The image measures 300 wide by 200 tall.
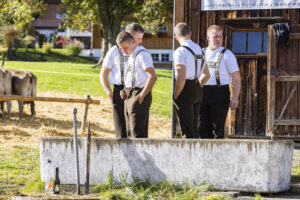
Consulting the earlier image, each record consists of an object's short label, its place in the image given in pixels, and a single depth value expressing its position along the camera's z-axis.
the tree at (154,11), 30.88
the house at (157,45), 46.66
